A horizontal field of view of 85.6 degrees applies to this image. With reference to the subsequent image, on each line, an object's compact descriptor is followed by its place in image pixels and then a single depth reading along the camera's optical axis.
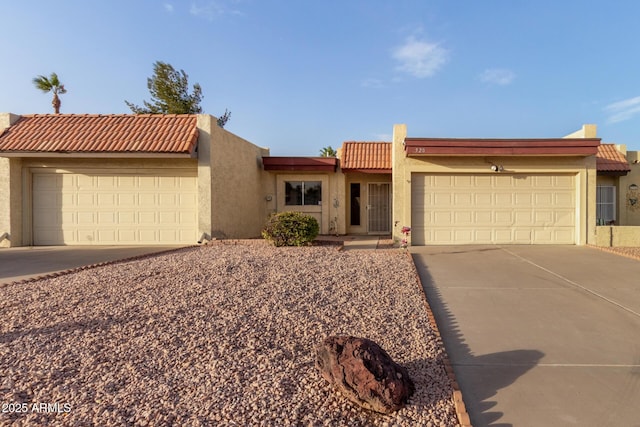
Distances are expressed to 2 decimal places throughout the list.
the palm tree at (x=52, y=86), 20.69
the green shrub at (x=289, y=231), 9.83
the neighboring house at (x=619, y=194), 15.07
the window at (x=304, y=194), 15.55
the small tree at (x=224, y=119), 29.24
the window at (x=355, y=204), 15.76
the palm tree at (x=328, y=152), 42.08
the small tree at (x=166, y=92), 26.08
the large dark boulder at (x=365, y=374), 2.68
